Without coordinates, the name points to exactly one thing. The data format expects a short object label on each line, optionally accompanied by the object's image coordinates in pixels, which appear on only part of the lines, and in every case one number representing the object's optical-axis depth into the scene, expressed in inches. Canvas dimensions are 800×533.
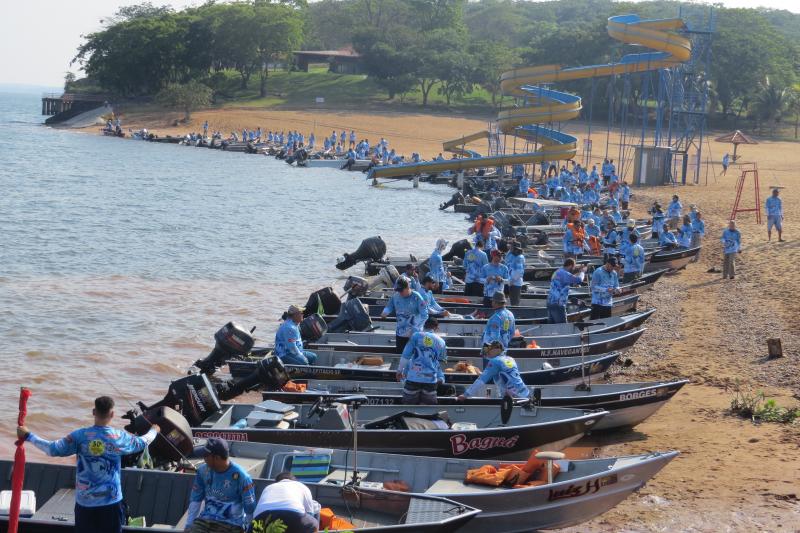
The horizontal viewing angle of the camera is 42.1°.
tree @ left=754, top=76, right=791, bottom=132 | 3376.0
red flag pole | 359.6
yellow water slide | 1967.3
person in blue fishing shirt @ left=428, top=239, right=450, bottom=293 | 941.8
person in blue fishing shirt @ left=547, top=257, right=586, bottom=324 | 792.9
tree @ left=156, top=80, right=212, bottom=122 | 3814.0
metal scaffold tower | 2047.2
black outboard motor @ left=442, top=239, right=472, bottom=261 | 1184.2
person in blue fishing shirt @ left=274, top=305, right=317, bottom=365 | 667.4
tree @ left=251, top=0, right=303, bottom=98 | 4084.6
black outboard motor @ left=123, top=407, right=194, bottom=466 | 469.4
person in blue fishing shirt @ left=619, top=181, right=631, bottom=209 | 1658.5
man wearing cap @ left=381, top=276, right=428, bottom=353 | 666.8
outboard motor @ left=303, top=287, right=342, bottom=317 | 864.9
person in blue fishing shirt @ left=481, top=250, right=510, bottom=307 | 839.1
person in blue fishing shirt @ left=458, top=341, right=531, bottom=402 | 551.5
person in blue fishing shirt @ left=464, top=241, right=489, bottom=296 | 928.9
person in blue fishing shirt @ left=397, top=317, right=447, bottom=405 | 563.2
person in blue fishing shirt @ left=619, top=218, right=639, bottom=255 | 1040.8
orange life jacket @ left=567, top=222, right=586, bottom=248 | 1115.3
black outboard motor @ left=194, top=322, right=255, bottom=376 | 676.7
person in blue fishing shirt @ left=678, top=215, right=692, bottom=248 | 1144.8
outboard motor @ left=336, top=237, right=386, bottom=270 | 1248.8
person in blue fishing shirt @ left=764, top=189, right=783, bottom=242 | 1251.8
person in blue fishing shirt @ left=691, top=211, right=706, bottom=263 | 1215.6
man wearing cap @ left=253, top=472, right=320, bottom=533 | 353.7
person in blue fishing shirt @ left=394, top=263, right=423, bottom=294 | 802.2
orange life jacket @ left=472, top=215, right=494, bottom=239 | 1037.8
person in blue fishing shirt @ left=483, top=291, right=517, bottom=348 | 607.8
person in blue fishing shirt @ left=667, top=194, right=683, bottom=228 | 1374.6
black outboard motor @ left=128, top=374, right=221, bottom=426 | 564.7
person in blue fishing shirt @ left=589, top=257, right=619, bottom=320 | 815.7
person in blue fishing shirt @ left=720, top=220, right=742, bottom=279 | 1055.6
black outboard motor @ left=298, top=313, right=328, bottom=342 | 761.6
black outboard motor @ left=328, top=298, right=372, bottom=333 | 812.0
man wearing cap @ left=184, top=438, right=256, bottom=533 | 372.5
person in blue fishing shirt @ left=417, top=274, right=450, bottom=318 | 773.9
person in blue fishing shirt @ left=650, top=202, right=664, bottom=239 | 1216.8
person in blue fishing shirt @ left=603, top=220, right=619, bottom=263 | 1152.7
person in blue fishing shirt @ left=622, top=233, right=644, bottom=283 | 1017.5
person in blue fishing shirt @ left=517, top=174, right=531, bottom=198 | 1888.3
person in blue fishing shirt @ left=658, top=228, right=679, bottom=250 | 1165.7
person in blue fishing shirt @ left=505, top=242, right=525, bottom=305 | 879.1
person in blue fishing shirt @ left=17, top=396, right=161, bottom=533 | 370.6
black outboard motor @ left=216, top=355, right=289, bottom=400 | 625.3
